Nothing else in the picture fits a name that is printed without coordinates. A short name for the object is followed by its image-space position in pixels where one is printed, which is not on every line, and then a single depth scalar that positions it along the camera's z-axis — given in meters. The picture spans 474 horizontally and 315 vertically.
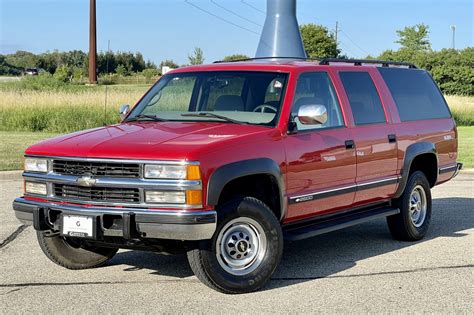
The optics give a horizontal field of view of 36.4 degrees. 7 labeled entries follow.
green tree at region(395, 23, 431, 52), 92.06
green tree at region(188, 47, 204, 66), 48.06
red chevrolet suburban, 5.41
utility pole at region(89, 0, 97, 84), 55.06
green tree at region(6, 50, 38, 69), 93.12
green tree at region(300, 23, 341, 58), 73.50
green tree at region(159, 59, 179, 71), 66.54
